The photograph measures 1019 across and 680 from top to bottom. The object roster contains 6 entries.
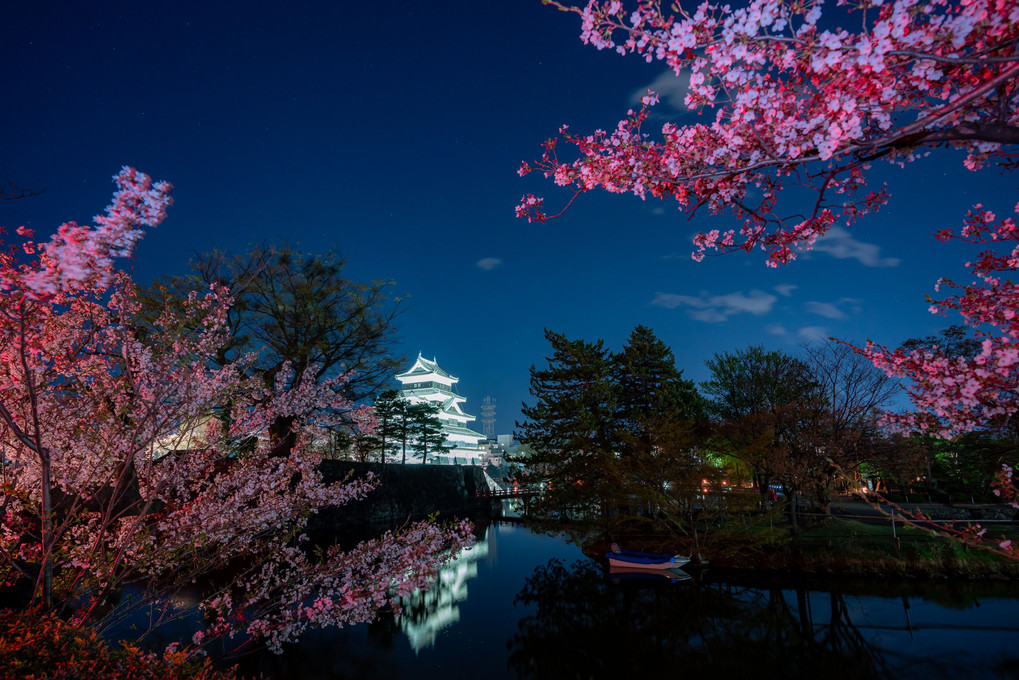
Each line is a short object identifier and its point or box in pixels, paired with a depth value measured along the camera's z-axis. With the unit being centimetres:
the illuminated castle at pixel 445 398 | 5344
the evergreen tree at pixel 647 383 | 2142
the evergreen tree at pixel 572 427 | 1833
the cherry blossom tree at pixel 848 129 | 262
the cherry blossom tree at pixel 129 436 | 366
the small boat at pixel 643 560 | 1457
